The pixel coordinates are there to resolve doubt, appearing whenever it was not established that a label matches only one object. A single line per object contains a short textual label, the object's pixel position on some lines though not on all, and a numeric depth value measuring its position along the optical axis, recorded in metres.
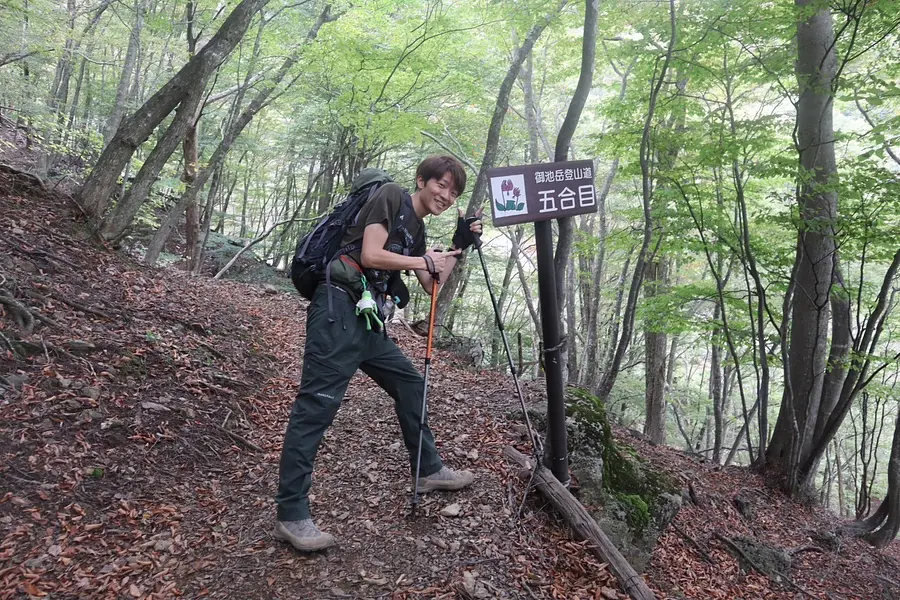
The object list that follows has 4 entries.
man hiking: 2.90
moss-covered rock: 3.94
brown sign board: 3.23
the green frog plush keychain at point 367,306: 2.95
